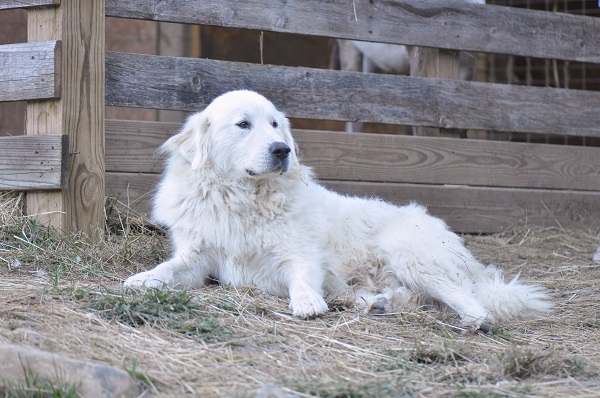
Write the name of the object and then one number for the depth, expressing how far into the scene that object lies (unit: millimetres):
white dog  8453
